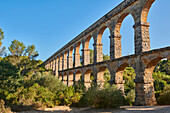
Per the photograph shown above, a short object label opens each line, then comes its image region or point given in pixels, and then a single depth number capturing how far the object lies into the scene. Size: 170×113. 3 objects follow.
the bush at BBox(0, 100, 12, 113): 8.50
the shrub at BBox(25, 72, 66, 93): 13.98
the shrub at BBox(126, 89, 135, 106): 12.33
